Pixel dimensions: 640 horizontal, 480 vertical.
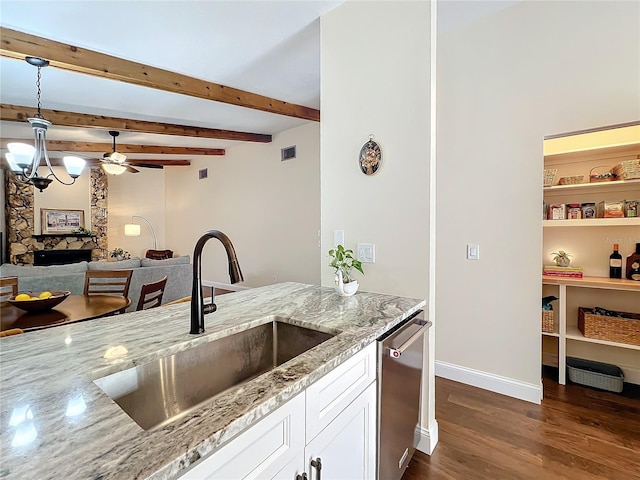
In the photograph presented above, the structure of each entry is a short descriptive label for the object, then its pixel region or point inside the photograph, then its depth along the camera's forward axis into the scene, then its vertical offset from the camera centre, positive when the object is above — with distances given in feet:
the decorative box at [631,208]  7.92 +0.73
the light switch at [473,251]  8.72 -0.41
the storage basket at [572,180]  8.69 +1.59
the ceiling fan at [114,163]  15.82 +3.77
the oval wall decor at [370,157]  6.74 +1.73
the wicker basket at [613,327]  7.67 -2.28
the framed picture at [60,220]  23.09 +1.18
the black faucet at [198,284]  3.67 -0.58
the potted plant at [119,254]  24.96 -1.44
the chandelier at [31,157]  10.30 +2.68
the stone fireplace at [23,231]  22.03 +0.33
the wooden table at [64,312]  6.61 -1.82
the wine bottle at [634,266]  7.93 -0.73
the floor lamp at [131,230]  24.82 +0.47
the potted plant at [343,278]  5.75 -0.78
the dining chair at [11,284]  8.39 -1.30
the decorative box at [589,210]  8.56 +0.74
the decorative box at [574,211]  8.65 +0.71
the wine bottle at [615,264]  8.29 -0.72
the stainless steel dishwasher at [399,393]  4.21 -2.34
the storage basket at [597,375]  7.95 -3.58
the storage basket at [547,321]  8.68 -2.33
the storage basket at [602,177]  8.18 +1.58
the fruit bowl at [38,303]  7.04 -1.53
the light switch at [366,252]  6.86 -0.35
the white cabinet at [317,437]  2.22 -1.76
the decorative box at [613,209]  8.02 +0.71
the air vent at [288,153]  17.90 +4.81
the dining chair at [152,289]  8.86 -1.57
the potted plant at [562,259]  8.94 -0.63
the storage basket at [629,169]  7.61 +1.66
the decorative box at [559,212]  8.73 +0.69
